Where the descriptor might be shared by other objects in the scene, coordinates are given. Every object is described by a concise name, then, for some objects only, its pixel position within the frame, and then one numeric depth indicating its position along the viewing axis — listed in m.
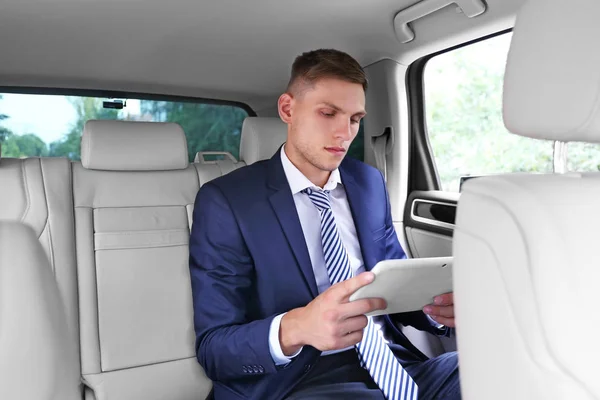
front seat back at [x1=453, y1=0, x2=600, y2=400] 0.75
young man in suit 1.33
